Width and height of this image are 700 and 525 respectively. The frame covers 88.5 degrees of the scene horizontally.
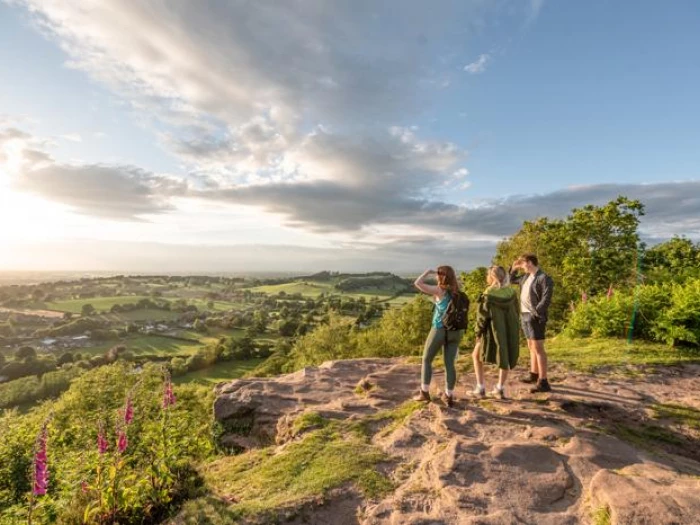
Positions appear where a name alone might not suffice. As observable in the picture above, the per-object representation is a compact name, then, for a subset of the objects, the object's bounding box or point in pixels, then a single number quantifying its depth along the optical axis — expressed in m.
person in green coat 7.23
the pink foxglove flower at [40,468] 3.91
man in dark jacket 7.60
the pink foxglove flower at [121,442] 4.58
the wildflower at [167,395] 5.65
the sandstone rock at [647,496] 3.57
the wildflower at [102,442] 4.55
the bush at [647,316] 11.03
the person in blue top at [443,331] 6.60
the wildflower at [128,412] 5.08
